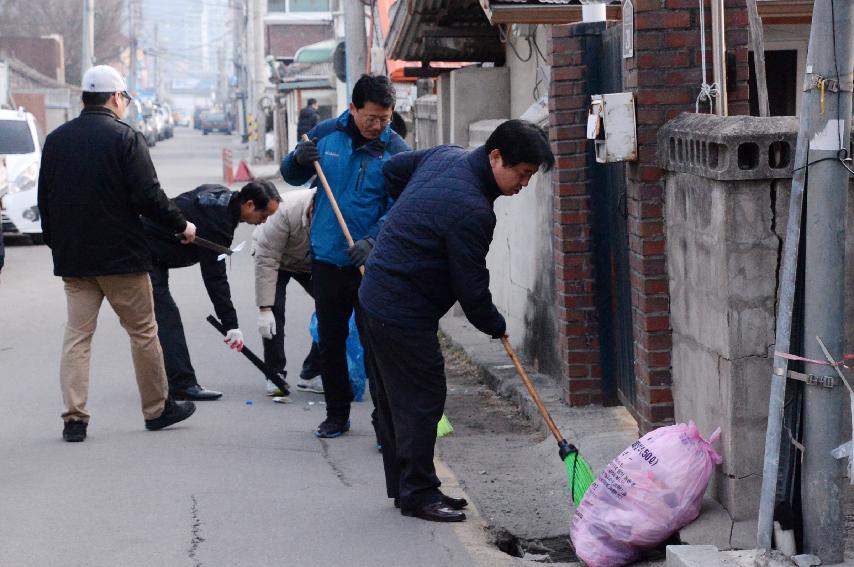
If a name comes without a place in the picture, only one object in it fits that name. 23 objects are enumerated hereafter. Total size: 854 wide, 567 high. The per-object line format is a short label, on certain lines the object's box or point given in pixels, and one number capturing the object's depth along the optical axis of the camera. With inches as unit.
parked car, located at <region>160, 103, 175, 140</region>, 4996.9
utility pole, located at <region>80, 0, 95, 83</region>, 2411.9
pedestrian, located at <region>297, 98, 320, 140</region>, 1695.1
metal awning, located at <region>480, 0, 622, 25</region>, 421.2
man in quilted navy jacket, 320.6
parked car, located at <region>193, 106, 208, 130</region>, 5830.8
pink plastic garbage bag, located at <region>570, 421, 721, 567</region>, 302.7
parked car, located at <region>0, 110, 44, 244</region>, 1080.6
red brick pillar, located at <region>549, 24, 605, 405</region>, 432.3
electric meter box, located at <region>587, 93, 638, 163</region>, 353.1
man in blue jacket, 417.5
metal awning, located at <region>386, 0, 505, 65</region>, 669.9
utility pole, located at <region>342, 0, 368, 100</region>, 838.2
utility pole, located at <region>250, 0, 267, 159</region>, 2355.3
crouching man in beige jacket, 506.8
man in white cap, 425.7
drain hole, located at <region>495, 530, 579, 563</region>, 329.8
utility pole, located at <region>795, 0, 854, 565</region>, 263.5
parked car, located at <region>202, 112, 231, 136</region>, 5412.2
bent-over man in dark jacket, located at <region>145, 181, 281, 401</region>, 489.4
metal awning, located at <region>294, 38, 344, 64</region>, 2308.2
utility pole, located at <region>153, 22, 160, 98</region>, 6223.1
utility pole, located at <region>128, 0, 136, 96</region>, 4280.7
